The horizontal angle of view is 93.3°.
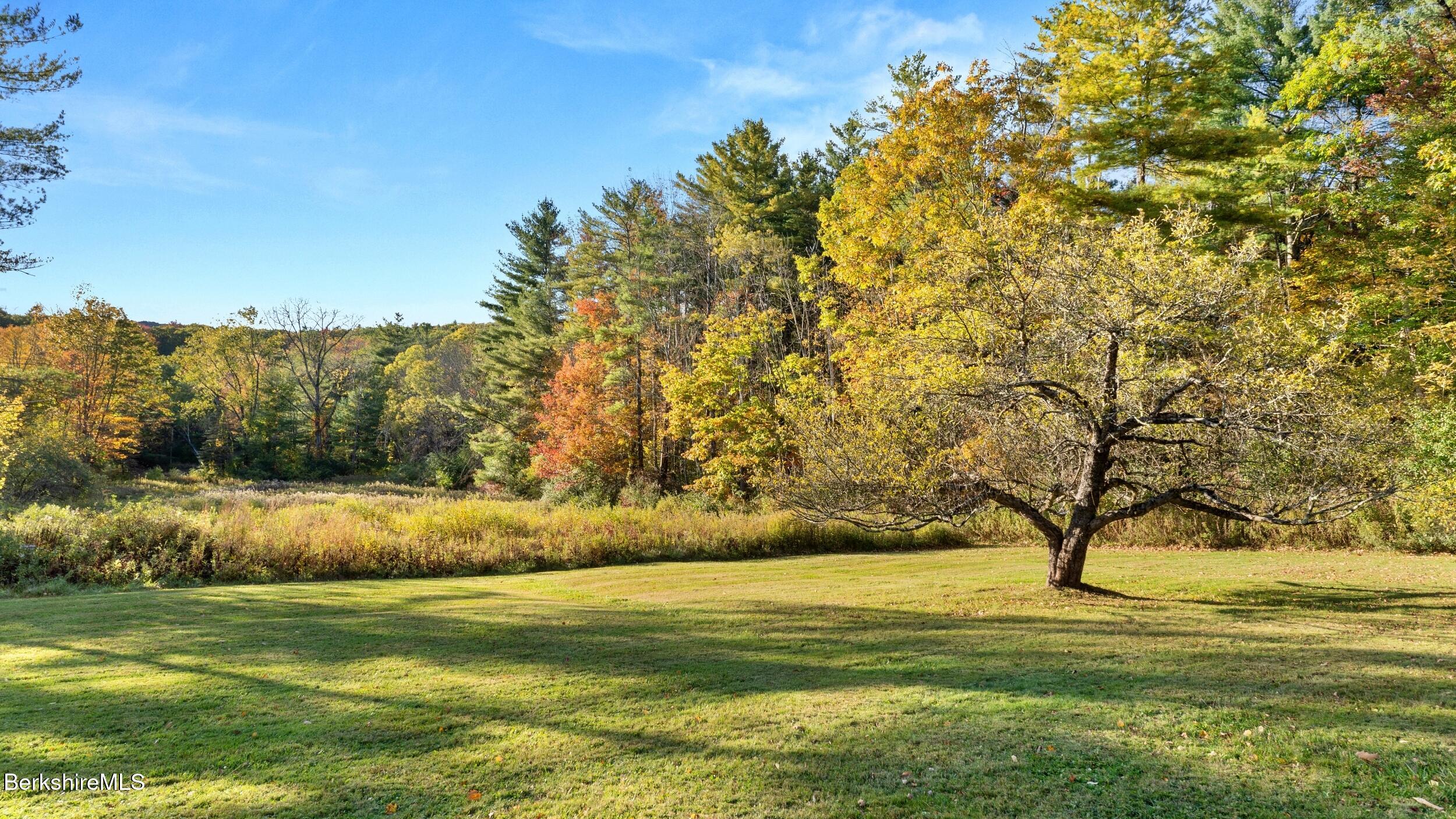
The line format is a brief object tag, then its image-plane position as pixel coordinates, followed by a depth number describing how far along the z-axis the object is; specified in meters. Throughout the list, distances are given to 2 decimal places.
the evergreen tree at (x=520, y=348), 36.66
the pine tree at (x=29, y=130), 13.37
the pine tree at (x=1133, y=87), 19.44
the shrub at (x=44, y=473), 24.55
